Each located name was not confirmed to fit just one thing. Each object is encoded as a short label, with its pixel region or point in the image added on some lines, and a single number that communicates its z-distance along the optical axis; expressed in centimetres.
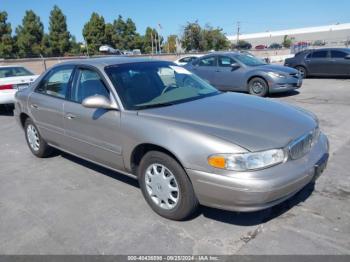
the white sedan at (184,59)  1997
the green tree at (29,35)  4321
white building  9931
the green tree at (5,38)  4028
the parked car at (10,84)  970
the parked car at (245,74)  1078
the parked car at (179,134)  296
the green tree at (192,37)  5584
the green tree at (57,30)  4638
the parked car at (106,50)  4403
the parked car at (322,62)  1549
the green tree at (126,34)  5713
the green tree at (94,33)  5184
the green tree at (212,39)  5669
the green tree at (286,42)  8419
